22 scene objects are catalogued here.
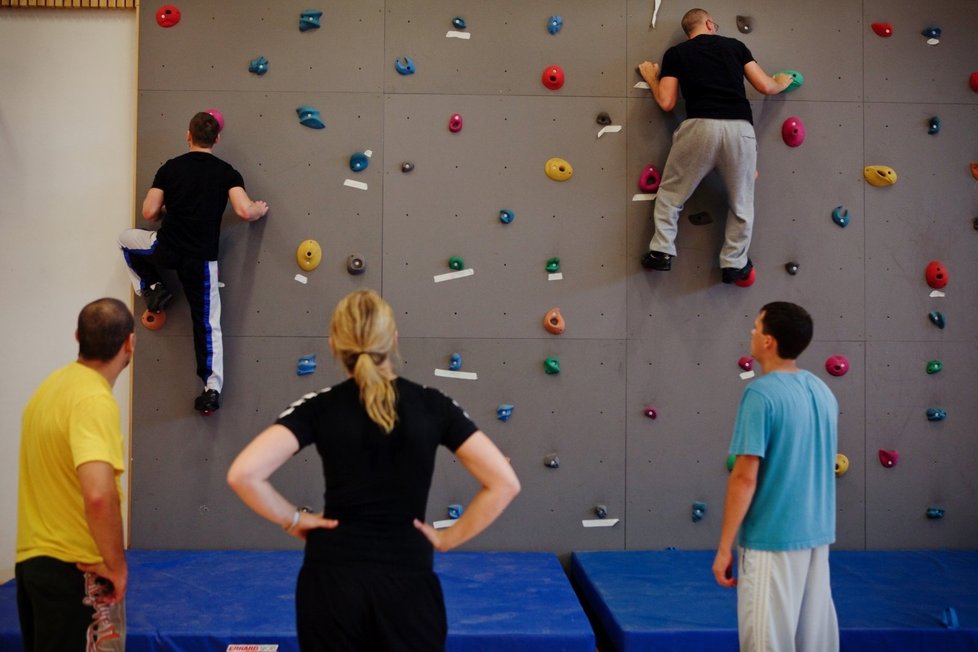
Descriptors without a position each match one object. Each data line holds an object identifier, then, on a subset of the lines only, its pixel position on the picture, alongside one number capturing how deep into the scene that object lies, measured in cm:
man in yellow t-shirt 218
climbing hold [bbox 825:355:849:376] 441
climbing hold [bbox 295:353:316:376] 429
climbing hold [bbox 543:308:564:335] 433
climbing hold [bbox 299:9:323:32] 433
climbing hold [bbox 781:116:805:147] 440
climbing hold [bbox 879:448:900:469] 440
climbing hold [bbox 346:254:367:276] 430
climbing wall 434
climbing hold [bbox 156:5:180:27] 434
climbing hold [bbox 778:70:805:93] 440
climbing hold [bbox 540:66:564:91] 437
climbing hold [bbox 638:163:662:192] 438
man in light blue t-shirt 245
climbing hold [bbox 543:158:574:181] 437
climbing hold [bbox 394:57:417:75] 436
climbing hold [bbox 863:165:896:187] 442
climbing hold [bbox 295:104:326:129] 430
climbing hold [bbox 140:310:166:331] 430
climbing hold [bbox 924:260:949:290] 443
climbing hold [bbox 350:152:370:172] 431
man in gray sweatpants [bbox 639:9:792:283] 413
